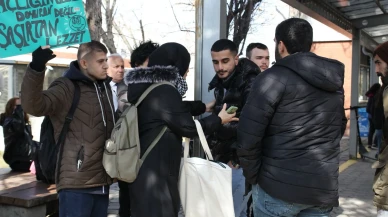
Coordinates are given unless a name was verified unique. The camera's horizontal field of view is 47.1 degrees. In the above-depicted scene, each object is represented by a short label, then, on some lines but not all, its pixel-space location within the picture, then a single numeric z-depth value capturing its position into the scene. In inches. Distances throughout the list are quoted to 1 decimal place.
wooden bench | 159.8
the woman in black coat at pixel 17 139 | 218.8
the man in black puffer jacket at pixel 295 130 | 94.2
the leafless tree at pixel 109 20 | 452.6
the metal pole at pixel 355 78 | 393.4
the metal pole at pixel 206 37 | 148.2
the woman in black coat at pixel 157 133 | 109.4
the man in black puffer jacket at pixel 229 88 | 128.2
